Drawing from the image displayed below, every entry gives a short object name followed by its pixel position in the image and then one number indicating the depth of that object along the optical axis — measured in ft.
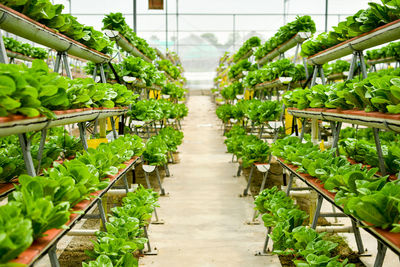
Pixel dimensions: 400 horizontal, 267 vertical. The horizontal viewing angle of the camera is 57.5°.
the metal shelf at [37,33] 5.22
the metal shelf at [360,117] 5.09
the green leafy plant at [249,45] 23.90
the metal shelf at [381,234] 4.11
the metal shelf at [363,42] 6.45
